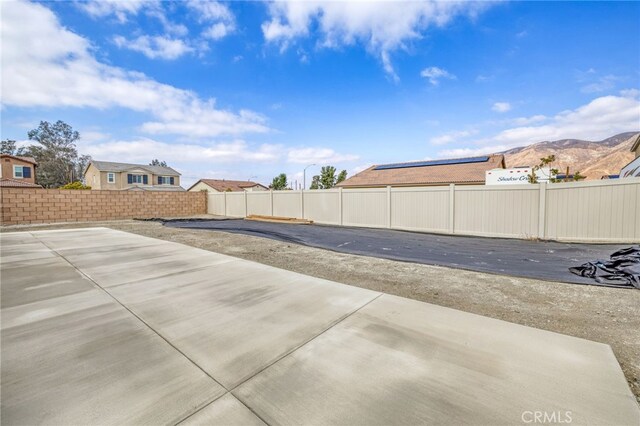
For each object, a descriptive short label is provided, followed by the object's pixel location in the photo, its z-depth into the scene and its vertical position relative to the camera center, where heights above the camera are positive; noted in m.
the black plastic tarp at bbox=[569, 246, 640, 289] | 4.46 -1.25
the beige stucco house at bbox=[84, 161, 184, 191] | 37.65 +3.97
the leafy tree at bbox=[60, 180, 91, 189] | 38.06 +2.44
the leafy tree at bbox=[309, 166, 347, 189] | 46.04 +4.53
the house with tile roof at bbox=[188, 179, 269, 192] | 44.05 +3.06
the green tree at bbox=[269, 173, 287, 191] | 49.72 +3.82
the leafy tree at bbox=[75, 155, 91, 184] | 53.83 +7.75
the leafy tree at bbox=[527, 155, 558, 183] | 13.04 +1.62
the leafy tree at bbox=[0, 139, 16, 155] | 50.94 +10.68
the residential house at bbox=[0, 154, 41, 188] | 32.47 +4.44
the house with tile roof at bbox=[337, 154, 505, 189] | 20.21 +2.46
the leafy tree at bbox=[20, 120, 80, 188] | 48.69 +9.49
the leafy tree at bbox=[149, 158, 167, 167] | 85.09 +12.93
